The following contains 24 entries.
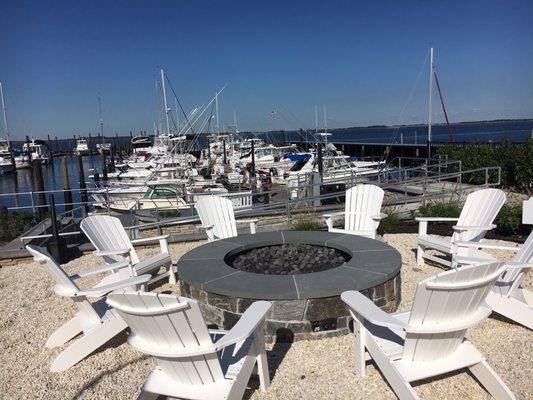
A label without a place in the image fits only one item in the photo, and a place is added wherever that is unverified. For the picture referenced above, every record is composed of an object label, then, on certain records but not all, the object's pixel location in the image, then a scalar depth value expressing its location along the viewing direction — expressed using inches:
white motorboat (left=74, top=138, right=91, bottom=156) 3064.2
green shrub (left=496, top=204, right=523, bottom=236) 275.1
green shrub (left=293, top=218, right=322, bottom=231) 302.5
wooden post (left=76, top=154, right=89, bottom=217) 867.4
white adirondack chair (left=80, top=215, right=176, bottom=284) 193.3
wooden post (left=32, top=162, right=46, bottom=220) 802.1
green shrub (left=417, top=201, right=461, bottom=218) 316.2
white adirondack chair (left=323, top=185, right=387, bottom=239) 257.8
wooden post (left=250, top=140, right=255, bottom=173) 1049.1
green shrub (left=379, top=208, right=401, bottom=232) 309.9
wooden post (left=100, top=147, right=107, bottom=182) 1226.6
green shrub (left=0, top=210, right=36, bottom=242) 362.1
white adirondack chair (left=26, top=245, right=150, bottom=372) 143.6
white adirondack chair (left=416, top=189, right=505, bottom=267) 217.5
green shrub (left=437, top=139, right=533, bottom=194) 485.4
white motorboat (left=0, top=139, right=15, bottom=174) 1945.6
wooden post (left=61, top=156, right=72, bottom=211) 812.1
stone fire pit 150.9
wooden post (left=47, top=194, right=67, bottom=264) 274.5
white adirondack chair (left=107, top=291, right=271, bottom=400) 98.7
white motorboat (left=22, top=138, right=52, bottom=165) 2319.1
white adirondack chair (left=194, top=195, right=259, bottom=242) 257.6
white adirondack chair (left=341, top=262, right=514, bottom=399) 101.8
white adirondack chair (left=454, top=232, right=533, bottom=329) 151.5
